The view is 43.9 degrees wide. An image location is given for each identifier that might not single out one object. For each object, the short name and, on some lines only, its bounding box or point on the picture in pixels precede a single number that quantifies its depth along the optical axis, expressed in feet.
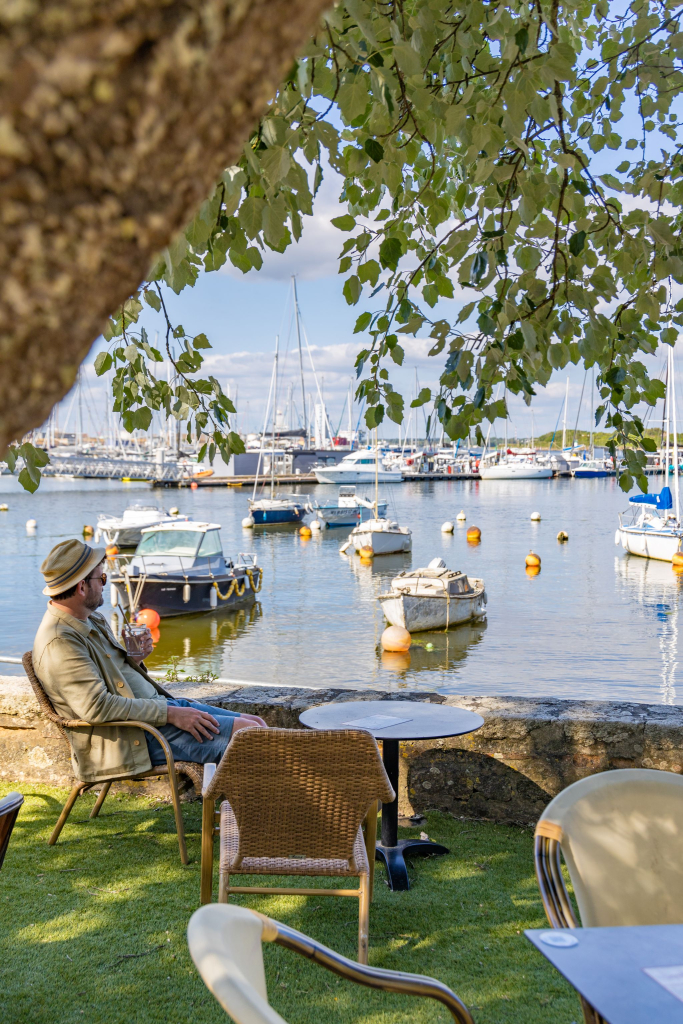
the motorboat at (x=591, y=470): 340.18
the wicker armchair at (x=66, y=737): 13.04
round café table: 12.55
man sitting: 13.03
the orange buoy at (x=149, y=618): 74.78
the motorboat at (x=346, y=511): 156.25
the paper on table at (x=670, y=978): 5.45
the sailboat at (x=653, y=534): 112.37
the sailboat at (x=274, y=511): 160.66
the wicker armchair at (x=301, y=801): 10.23
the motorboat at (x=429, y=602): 73.26
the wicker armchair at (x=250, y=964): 4.50
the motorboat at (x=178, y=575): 78.12
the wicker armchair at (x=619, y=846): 7.97
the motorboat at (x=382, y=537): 119.55
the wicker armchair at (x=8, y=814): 8.64
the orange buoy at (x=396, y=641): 67.21
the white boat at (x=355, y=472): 285.84
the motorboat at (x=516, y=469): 312.71
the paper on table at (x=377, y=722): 12.82
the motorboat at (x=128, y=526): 110.52
